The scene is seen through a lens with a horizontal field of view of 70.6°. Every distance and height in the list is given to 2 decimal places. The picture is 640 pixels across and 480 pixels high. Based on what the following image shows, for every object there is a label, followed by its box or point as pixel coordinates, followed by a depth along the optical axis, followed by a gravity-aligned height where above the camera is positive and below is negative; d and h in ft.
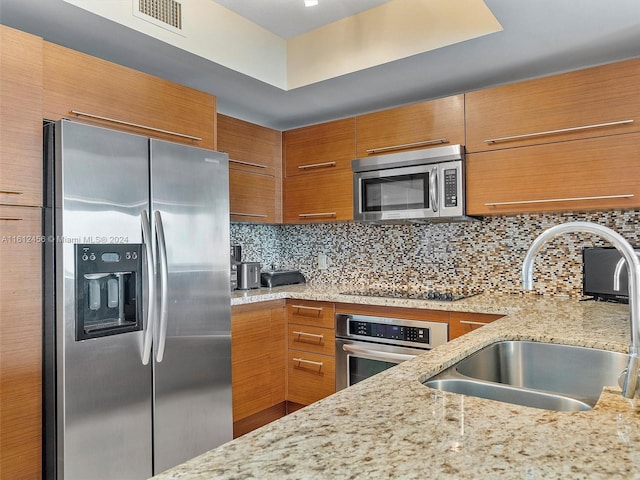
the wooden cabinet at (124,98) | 6.43 +2.35
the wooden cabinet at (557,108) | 7.43 +2.32
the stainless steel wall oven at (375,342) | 8.52 -1.99
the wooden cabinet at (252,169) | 10.22 +1.77
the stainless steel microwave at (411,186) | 8.91 +1.14
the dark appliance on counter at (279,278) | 11.08 -0.90
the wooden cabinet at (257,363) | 9.10 -2.56
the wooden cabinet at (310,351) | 9.66 -2.39
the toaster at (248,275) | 10.59 -0.76
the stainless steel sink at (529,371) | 3.50 -1.21
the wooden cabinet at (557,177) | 7.45 +1.11
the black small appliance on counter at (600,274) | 7.63 -0.61
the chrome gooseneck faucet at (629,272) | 3.00 -0.23
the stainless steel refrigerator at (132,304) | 5.95 -0.88
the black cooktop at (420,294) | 8.95 -1.13
